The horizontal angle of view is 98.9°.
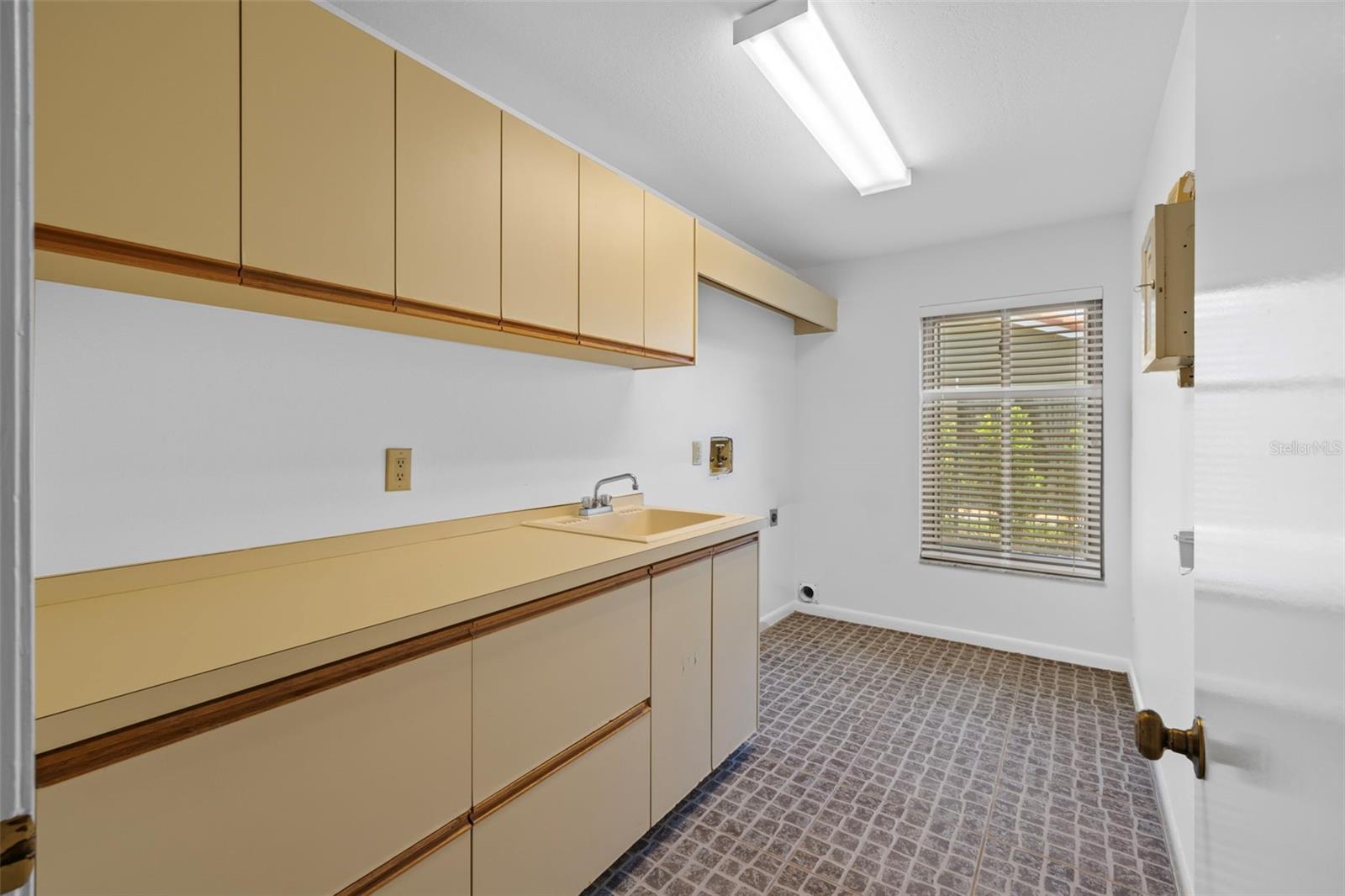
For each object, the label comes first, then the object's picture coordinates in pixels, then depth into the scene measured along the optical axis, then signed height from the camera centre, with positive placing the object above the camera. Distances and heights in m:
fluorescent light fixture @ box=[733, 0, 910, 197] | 1.70 +1.26
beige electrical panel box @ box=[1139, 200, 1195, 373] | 1.37 +0.40
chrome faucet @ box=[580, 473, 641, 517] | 2.45 -0.25
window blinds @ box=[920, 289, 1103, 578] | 3.41 +0.06
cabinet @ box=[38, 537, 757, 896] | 0.85 -0.63
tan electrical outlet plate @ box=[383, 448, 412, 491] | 1.79 -0.07
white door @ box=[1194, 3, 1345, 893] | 0.35 +0.00
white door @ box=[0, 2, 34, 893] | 0.31 +0.01
